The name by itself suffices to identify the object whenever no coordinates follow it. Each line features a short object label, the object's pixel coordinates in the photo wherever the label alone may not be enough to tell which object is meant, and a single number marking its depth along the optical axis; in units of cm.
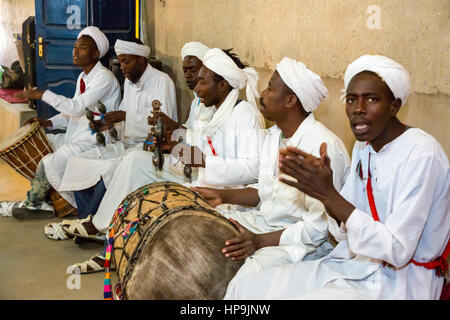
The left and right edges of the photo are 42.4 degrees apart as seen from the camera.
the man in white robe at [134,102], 571
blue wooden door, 798
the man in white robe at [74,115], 570
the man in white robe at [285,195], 305
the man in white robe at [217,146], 410
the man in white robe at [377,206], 237
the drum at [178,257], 270
